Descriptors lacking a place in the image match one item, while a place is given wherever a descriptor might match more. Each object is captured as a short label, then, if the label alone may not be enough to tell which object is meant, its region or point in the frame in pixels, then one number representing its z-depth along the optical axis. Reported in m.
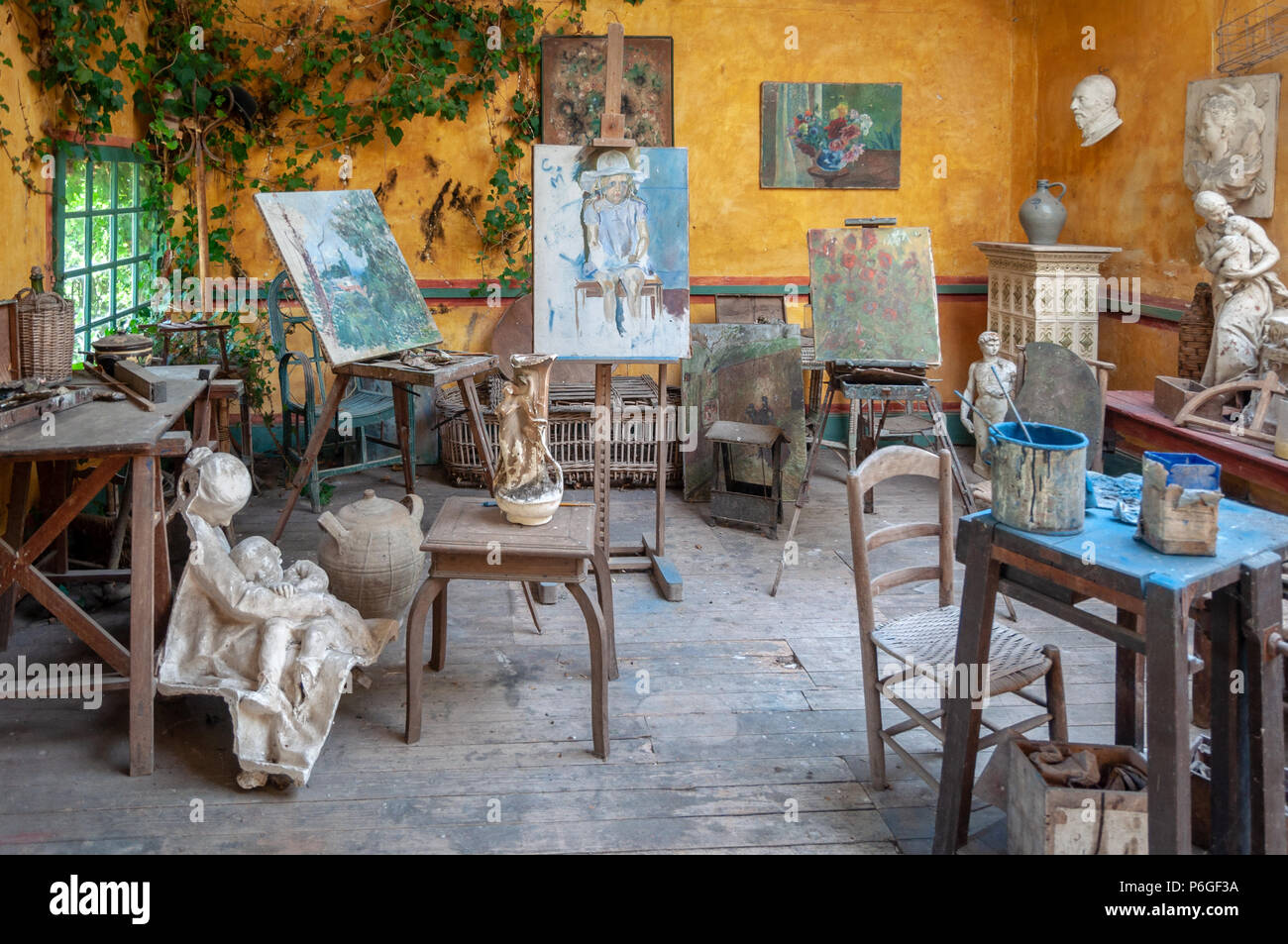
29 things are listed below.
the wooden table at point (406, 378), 4.30
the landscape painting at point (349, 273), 4.44
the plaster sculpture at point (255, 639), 3.11
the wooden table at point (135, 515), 3.09
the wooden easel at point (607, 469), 4.21
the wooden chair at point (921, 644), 2.89
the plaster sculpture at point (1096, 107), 6.36
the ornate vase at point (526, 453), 3.44
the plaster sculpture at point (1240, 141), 5.15
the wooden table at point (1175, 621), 2.24
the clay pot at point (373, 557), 3.92
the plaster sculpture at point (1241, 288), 5.05
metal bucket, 2.48
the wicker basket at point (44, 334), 3.75
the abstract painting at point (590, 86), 6.94
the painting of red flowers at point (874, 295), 5.36
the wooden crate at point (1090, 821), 2.52
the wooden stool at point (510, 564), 3.28
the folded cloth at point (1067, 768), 2.61
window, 4.96
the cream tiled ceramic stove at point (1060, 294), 6.30
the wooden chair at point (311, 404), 5.93
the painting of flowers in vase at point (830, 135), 7.11
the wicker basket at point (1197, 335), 5.40
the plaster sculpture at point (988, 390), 5.72
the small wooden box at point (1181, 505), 2.36
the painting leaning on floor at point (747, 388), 5.98
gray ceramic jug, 6.44
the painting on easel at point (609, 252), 4.54
